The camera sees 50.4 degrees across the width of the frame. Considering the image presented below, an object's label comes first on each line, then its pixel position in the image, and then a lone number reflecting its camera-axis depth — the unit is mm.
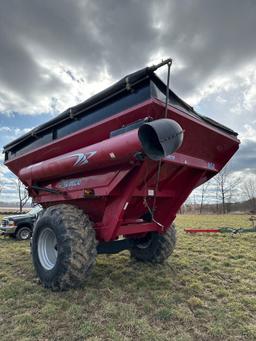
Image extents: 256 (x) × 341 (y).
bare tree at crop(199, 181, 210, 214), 50553
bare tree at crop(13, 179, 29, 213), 35694
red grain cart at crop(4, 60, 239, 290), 3268
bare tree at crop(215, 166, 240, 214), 44672
